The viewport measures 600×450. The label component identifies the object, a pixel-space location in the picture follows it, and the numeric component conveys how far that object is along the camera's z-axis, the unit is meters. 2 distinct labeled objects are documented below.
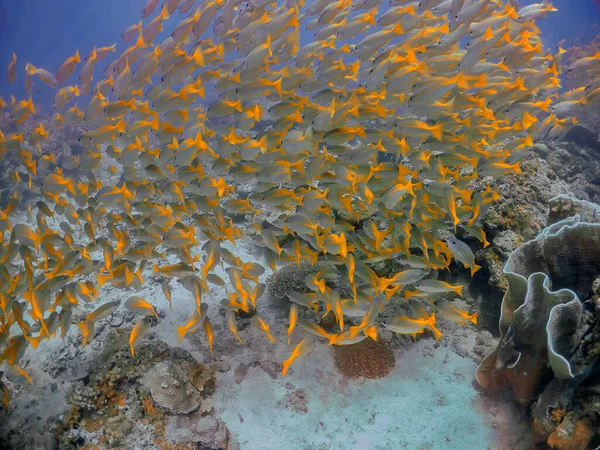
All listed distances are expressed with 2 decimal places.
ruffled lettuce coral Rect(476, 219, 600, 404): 3.15
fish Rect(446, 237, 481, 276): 3.54
